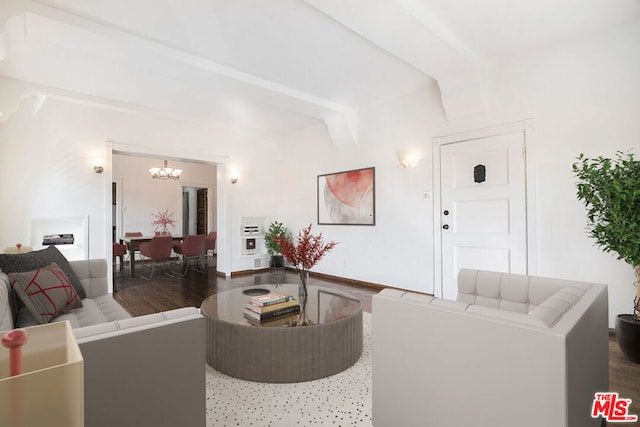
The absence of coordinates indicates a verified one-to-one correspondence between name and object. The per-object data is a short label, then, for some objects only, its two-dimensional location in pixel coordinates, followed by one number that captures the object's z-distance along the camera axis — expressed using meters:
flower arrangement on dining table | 8.33
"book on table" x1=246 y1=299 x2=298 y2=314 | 2.37
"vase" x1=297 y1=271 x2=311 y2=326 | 2.44
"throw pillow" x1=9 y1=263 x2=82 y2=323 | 2.02
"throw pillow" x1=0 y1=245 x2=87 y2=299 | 2.21
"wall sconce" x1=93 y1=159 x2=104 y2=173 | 4.77
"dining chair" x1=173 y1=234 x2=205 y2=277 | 6.22
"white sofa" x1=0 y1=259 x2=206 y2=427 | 1.04
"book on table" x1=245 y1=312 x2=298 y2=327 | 2.26
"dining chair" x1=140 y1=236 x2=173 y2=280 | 5.75
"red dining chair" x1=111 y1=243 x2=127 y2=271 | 6.06
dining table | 6.02
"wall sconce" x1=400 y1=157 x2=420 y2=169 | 4.58
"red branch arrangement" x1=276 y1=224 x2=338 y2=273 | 2.67
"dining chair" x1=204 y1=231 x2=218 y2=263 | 7.20
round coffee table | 2.13
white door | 3.66
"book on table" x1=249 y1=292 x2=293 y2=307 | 2.39
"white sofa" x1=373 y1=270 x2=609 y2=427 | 1.07
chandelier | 7.50
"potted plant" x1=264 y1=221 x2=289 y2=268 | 6.63
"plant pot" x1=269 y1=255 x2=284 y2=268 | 6.81
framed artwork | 5.24
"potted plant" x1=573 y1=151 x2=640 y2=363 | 2.39
